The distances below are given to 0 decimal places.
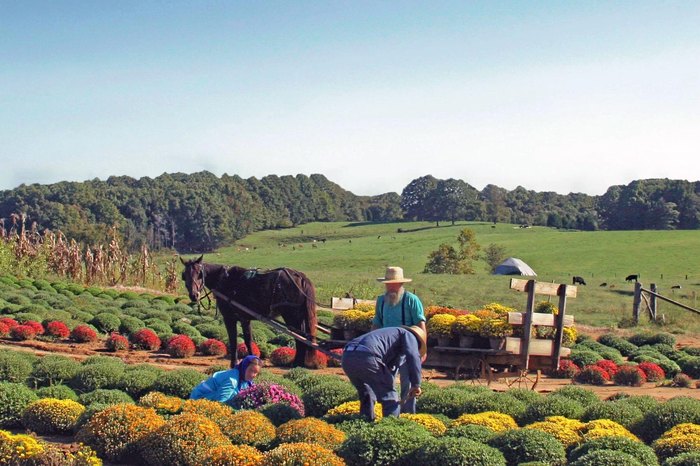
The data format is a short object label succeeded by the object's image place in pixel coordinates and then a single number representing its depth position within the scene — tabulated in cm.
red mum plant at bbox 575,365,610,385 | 1853
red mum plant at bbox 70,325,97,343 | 2148
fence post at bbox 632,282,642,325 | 2953
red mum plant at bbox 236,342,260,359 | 1912
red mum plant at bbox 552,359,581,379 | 1917
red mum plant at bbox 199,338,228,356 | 2089
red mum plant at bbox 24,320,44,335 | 2150
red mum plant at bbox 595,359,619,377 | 1917
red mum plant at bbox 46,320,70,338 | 2164
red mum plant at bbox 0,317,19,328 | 2155
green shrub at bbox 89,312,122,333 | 2308
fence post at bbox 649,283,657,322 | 3041
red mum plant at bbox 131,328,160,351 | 2109
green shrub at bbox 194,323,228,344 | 2312
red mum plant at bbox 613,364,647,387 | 1848
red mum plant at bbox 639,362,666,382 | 1916
